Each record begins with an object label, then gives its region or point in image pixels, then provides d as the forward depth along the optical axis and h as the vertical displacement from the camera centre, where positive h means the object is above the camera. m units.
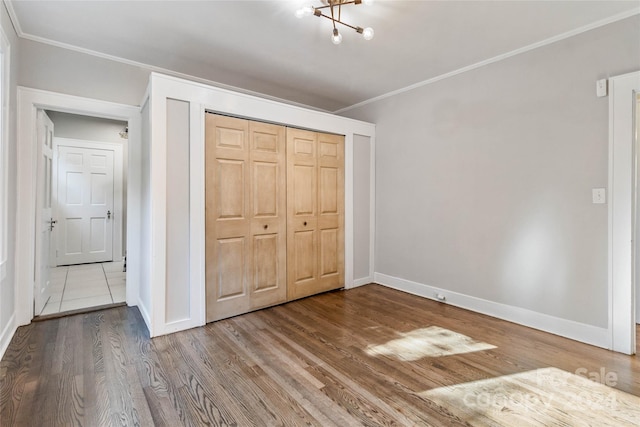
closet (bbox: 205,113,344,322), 2.97 +0.01
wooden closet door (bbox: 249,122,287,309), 3.22 +0.01
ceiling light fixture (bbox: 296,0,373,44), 2.08 +1.47
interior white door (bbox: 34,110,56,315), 2.92 +0.05
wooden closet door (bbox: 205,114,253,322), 2.91 -0.02
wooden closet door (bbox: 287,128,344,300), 3.56 +0.03
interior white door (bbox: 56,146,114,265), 5.26 +0.18
